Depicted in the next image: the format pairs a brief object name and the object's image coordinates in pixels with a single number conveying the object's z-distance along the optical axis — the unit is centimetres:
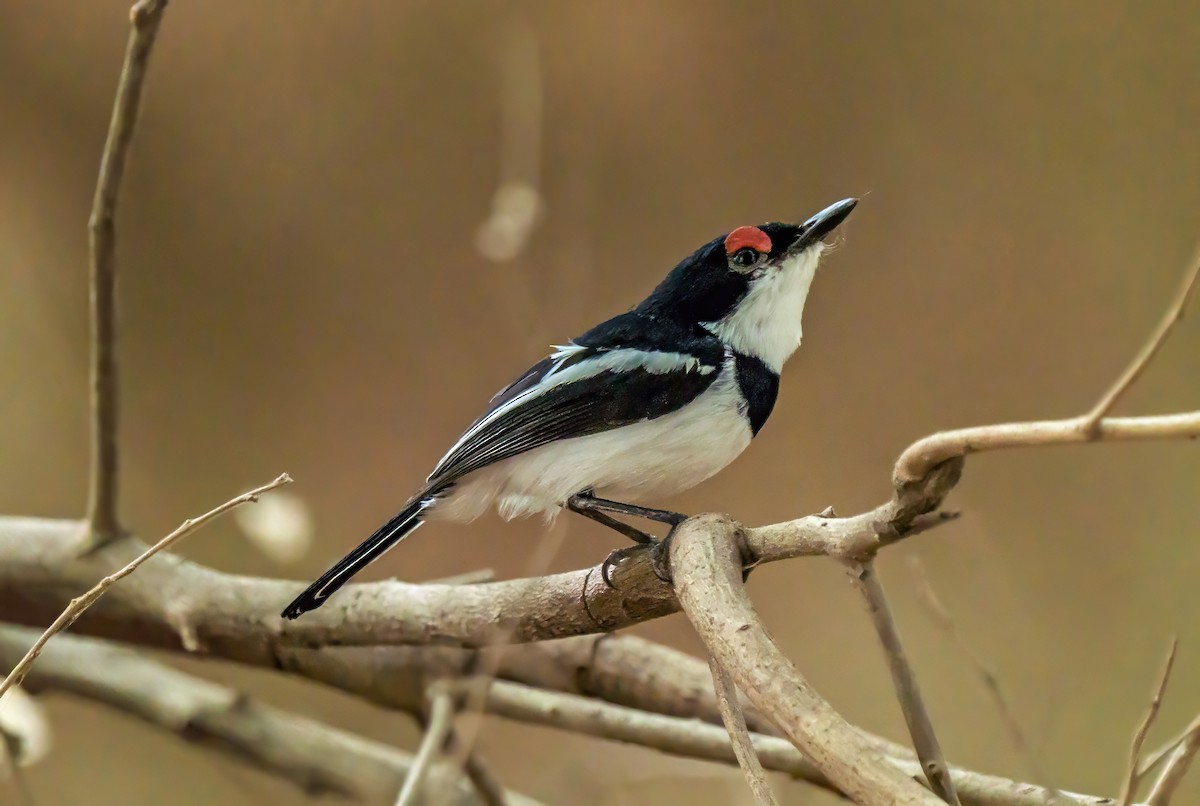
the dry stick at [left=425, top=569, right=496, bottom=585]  307
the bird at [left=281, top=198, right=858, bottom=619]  303
